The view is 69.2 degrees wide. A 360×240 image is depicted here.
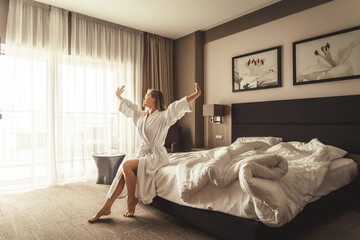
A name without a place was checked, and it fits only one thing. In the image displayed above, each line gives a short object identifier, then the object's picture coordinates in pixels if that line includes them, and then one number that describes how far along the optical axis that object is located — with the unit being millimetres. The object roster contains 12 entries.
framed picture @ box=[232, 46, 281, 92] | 3881
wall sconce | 4296
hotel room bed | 1814
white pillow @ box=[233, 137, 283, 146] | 3478
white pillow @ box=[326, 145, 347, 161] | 2747
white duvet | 1638
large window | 3574
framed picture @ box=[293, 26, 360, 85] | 3113
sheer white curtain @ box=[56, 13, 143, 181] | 4082
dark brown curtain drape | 5070
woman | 2408
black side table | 3893
